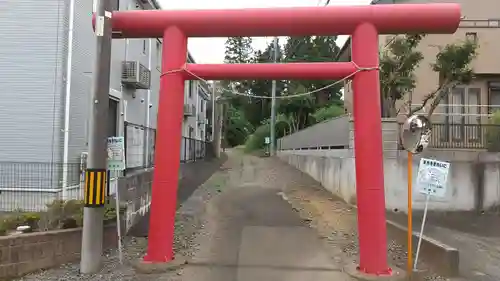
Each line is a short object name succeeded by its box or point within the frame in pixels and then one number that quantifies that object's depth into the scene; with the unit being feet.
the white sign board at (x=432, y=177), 22.76
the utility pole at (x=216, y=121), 116.57
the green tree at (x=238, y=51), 220.84
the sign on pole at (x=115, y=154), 23.91
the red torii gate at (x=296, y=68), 22.81
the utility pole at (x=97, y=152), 22.38
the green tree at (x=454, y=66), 42.86
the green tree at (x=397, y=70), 43.62
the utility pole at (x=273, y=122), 113.56
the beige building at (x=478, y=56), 55.06
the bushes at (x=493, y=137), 39.52
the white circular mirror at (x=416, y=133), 22.71
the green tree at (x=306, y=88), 131.56
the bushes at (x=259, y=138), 159.26
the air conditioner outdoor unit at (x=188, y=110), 91.30
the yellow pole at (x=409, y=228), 22.34
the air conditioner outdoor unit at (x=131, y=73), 51.24
